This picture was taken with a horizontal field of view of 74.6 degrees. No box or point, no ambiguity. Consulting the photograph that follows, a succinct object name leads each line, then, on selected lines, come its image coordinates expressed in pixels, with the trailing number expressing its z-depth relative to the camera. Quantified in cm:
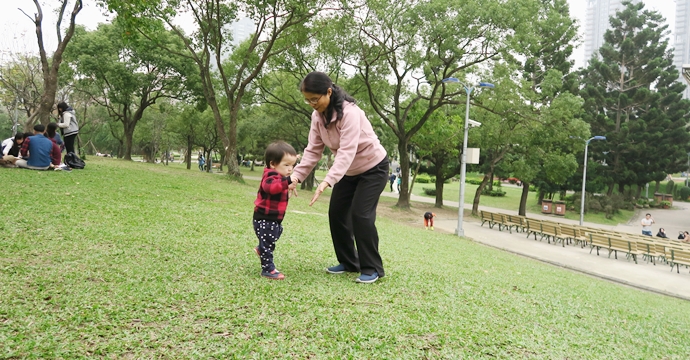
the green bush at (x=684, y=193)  4738
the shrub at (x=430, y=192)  4081
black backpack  1131
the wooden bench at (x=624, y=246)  1395
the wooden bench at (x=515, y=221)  1903
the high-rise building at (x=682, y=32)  12106
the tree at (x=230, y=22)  1592
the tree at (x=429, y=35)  1656
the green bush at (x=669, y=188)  4809
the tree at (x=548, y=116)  2152
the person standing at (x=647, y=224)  2103
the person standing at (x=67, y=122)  1019
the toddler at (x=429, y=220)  1545
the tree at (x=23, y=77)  2456
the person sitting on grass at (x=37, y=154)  998
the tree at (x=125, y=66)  2377
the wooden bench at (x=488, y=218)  2051
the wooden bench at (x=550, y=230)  1700
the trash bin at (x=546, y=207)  3216
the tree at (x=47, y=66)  1251
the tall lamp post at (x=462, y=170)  1520
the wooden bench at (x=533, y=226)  1791
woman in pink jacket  352
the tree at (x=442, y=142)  2248
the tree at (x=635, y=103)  3462
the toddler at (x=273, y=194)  348
